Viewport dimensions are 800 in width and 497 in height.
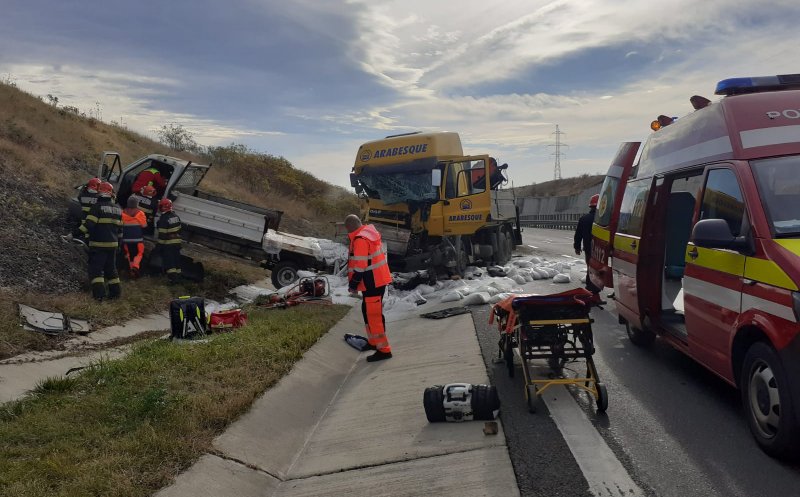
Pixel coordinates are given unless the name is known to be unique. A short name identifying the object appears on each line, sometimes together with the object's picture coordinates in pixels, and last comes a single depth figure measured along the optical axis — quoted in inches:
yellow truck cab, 507.8
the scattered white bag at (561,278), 464.1
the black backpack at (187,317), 286.7
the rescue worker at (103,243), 378.6
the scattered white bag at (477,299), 393.7
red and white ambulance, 142.8
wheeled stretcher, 187.8
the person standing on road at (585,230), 456.4
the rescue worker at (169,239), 454.0
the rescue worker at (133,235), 444.5
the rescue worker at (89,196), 434.3
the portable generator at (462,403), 182.2
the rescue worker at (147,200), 485.7
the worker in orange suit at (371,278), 283.6
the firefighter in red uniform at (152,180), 496.4
